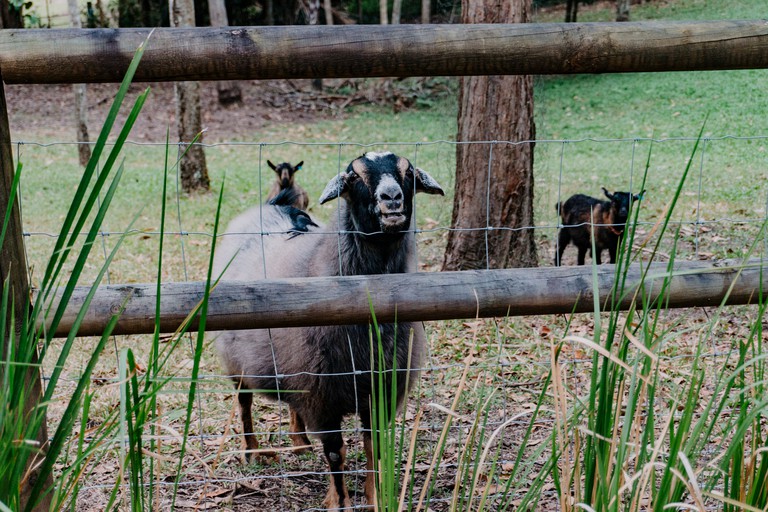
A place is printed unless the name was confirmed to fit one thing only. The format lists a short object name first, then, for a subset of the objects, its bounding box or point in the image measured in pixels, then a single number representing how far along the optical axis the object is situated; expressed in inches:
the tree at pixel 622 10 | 965.8
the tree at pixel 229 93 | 892.0
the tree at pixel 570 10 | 965.8
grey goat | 154.3
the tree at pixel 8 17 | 718.9
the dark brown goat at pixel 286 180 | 381.1
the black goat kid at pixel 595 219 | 319.3
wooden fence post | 99.5
